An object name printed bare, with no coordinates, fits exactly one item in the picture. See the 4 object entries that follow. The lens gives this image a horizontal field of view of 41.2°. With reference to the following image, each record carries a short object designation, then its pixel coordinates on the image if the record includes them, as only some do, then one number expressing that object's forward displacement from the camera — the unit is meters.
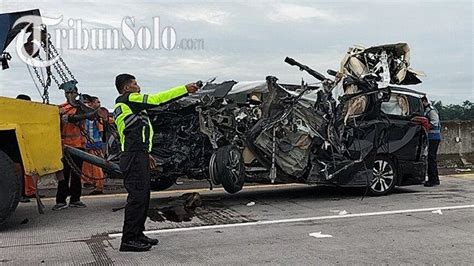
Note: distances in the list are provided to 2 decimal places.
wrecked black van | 8.36
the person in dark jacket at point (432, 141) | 11.00
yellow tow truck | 6.83
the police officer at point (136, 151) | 6.08
